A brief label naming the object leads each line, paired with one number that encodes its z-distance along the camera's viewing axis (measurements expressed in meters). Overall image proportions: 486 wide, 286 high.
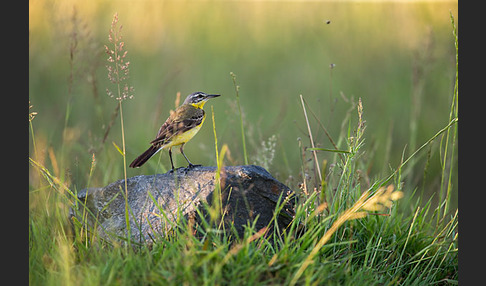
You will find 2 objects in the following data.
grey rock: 7.51
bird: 8.80
